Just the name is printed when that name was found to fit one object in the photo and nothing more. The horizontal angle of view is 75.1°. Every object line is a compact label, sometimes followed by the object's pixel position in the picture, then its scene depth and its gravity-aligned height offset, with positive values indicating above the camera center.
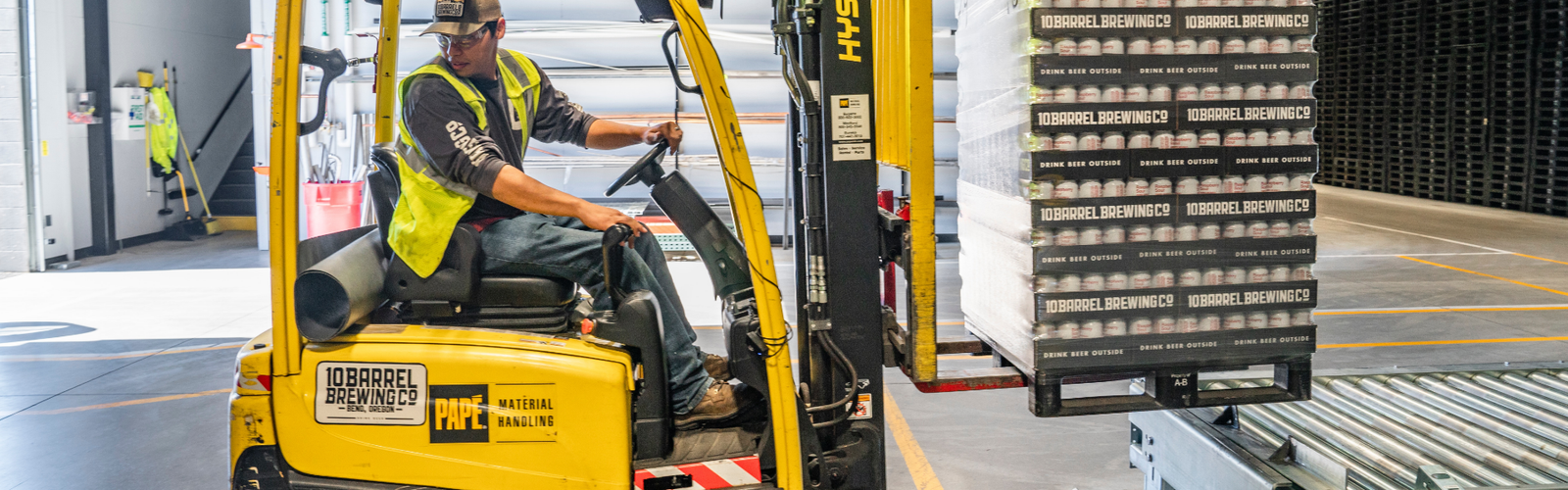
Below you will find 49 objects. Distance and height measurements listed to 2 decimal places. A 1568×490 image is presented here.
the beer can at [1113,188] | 3.08 -0.05
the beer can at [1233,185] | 3.15 -0.05
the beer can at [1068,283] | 3.12 -0.34
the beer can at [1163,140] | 3.11 +0.09
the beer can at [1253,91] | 3.13 +0.24
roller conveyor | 3.40 -0.99
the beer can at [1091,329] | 3.15 -0.49
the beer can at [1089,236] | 3.11 -0.20
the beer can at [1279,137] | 3.18 +0.10
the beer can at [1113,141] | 3.06 +0.09
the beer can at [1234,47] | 3.09 +0.37
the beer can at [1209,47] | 3.08 +0.37
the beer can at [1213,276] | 3.16 -0.33
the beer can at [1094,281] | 3.13 -0.34
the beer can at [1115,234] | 3.12 -0.20
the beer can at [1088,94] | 3.05 +0.23
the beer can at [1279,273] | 3.19 -0.33
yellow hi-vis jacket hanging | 13.78 +0.65
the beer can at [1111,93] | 3.07 +0.23
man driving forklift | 3.08 -0.05
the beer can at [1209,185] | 3.14 -0.05
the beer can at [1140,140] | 3.09 +0.09
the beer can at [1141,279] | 3.15 -0.34
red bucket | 11.98 -0.34
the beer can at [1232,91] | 3.12 +0.24
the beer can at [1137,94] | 3.09 +0.23
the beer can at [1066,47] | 3.00 +0.36
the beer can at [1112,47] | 3.05 +0.37
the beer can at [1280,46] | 3.11 +0.37
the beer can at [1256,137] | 3.16 +0.10
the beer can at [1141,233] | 3.13 -0.19
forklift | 3.04 -0.51
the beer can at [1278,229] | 3.19 -0.19
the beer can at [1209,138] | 3.14 +0.10
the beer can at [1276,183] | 3.18 -0.04
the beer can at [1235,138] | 3.15 +0.10
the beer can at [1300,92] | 3.15 +0.24
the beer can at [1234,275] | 3.16 -0.33
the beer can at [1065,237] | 3.09 -0.20
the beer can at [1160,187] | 3.12 -0.05
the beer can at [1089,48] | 3.03 +0.36
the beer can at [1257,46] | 3.10 +0.37
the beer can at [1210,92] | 3.11 +0.24
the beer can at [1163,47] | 3.08 +0.37
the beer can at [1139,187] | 3.10 -0.05
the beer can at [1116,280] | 3.14 -0.34
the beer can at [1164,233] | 3.13 -0.19
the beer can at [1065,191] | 3.05 -0.06
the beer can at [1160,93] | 3.11 +0.23
